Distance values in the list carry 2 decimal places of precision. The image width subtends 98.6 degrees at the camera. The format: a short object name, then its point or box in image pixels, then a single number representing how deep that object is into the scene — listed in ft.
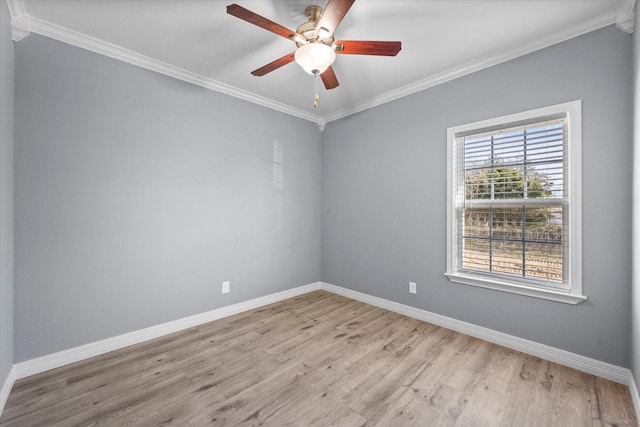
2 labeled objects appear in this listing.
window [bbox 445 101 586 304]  7.07
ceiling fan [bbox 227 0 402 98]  5.62
